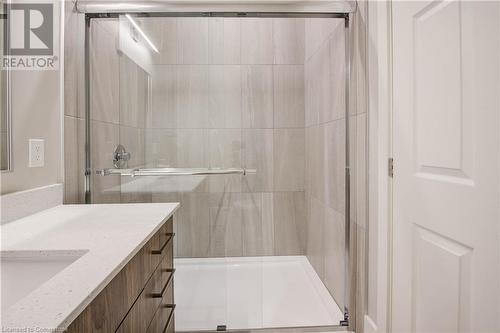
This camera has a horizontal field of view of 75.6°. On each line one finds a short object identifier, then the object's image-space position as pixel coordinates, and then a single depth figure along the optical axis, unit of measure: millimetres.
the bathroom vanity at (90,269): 546
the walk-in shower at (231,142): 1867
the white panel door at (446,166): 916
